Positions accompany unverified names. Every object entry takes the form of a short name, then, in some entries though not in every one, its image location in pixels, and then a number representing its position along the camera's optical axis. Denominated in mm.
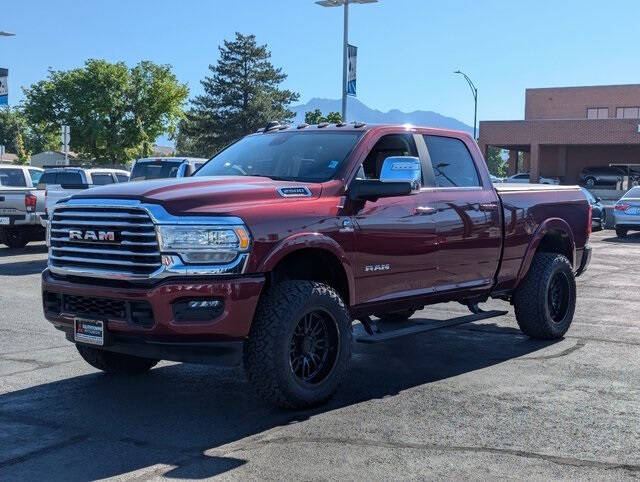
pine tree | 74625
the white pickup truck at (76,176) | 18484
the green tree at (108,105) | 58156
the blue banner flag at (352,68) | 26938
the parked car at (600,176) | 48241
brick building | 47469
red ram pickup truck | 5293
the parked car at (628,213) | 24531
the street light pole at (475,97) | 49319
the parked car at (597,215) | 28000
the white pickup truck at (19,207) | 17656
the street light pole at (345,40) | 26828
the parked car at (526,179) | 46791
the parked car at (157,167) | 16938
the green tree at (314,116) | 55700
